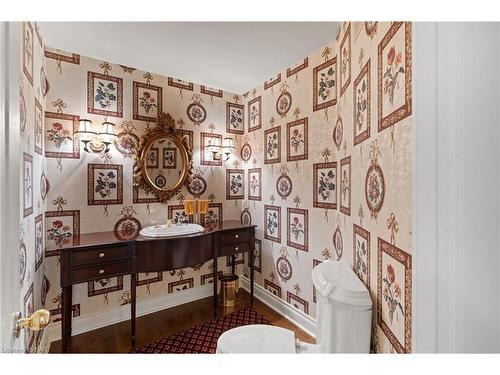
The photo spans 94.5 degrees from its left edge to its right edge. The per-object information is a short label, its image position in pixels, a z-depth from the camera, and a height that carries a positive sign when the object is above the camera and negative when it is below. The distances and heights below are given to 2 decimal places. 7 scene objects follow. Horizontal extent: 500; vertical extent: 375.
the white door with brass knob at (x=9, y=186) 0.52 +0.00
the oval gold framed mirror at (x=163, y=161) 2.27 +0.27
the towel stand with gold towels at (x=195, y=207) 2.38 -0.21
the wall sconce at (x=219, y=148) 2.68 +0.46
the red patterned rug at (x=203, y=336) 1.82 -1.28
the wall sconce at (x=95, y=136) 1.97 +0.44
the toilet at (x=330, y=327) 0.93 -0.60
